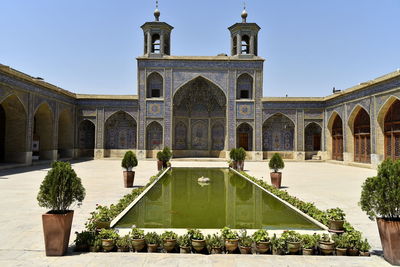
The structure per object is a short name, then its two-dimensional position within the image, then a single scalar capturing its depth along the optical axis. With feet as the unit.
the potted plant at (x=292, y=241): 11.99
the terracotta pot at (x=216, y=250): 12.09
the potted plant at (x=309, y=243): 11.98
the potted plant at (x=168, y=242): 12.07
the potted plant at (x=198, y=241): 12.07
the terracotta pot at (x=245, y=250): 12.02
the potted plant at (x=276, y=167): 28.94
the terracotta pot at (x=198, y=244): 12.05
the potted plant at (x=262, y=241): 12.09
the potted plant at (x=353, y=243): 11.89
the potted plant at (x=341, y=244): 11.87
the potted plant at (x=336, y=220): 13.76
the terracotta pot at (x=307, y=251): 11.98
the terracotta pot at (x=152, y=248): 12.13
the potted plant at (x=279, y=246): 12.09
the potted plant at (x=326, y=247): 11.94
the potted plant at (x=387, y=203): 10.95
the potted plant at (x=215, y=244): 12.10
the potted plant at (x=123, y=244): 12.17
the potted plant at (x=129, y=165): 28.78
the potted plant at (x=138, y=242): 12.17
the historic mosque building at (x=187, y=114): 66.90
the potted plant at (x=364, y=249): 11.78
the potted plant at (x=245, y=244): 12.03
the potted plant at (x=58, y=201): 11.50
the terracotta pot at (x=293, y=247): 11.98
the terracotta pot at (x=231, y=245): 12.13
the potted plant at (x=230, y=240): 12.14
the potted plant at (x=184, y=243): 12.11
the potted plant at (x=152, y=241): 12.15
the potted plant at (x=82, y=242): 12.07
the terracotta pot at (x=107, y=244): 12.11
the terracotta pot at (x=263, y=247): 12.08
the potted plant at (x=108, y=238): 12.12
